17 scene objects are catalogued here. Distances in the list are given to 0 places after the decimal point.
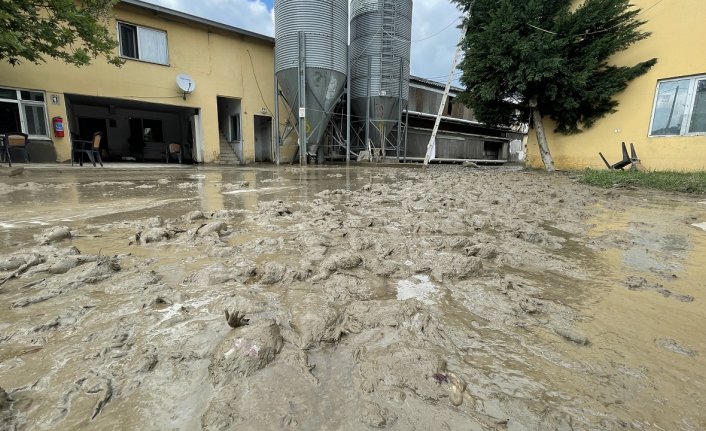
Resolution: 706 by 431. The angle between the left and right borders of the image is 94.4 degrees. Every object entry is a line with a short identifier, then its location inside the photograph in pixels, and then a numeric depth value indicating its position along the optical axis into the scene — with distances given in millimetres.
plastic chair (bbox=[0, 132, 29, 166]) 8648
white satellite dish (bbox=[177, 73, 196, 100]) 12562
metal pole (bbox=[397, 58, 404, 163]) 15727
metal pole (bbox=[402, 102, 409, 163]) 17203
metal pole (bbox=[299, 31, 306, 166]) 12391
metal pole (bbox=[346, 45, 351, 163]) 14172
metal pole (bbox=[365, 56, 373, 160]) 15086
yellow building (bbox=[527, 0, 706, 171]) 8641
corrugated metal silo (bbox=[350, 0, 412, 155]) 14891
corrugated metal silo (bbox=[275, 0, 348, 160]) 12438
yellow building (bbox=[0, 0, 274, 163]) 10453
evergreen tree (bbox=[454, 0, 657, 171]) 9453
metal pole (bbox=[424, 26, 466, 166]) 12008
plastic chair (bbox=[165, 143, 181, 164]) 13656
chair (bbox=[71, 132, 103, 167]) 9703
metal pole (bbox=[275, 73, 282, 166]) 14071
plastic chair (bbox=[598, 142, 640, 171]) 9177
